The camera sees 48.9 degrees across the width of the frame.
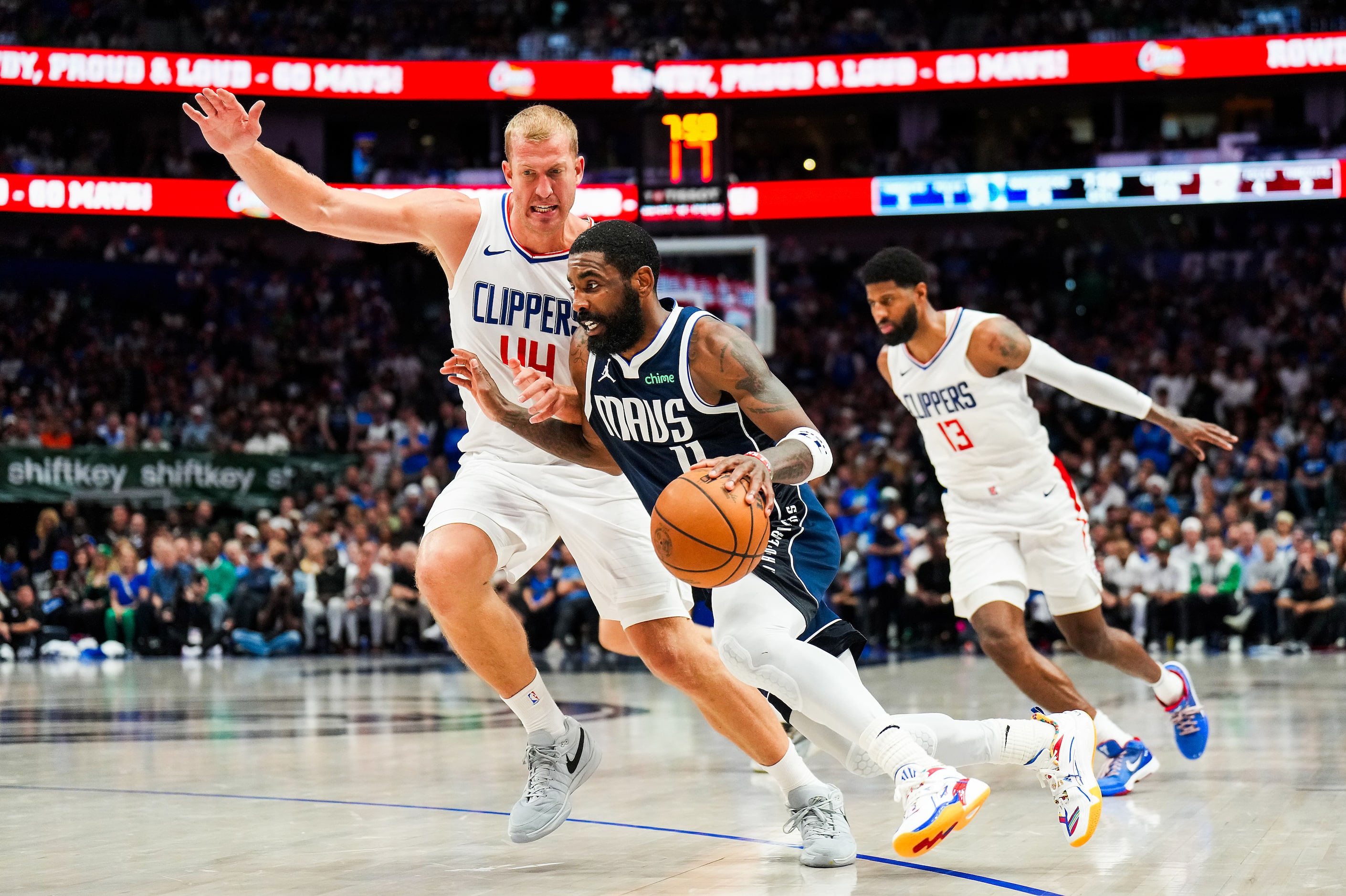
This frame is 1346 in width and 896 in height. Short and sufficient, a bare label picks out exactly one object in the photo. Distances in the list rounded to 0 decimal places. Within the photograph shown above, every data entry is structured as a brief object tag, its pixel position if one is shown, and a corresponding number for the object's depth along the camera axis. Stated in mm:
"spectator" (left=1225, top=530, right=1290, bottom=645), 14180
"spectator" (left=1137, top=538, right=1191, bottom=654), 14250
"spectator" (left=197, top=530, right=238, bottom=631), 15680
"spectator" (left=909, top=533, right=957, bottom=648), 15109
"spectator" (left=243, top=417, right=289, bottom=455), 20016
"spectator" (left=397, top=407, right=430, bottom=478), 19578
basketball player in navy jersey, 4230
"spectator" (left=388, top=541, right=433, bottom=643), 15555
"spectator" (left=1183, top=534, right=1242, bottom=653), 14234
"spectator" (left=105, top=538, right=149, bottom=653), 15477
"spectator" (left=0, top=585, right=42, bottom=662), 14945
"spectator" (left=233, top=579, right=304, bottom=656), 15500
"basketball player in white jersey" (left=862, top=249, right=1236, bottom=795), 6199
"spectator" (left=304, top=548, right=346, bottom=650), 15594
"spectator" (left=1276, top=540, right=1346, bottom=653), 13953
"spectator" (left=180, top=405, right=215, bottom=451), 20516
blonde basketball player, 4773
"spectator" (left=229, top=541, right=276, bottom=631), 15617
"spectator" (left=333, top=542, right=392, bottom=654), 15609
